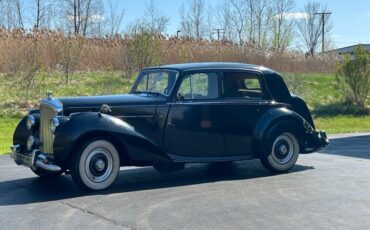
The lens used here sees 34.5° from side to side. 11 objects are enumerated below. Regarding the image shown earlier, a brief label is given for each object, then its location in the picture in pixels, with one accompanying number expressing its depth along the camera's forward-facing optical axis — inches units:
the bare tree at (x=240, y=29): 1525.6
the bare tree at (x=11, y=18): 1286.9
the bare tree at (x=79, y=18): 1290.6
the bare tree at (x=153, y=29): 951.9
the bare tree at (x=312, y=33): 2081.7
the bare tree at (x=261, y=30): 1433.9
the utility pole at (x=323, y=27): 2064.0
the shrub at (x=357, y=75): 900.0
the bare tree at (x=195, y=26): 1638.8
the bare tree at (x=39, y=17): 1274.6
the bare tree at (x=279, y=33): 1450.5
